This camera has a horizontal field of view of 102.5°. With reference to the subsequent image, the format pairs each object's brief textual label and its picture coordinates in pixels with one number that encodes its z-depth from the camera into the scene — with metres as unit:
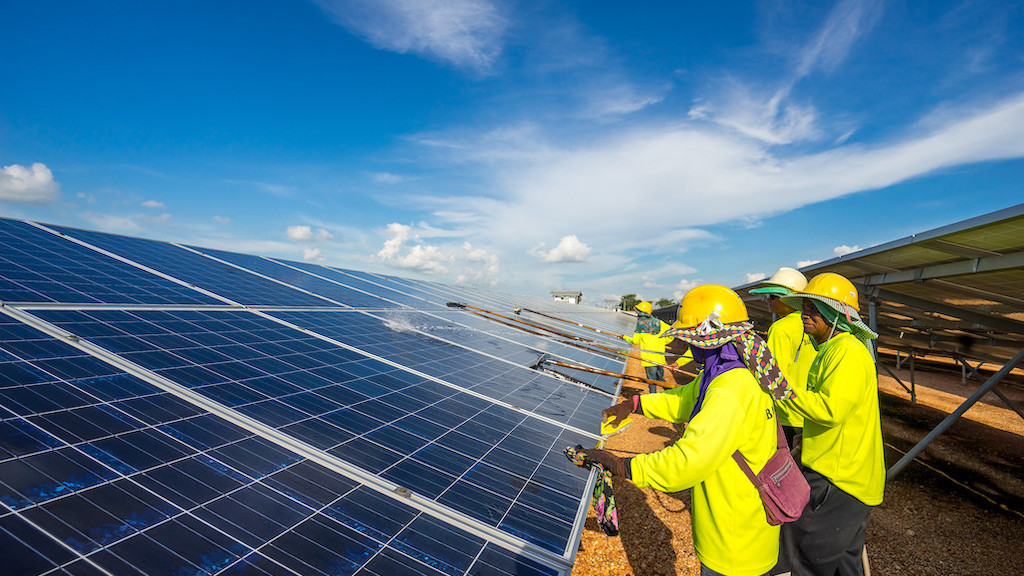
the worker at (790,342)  4.78
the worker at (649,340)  9.34
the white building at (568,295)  76.74
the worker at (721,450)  2.67
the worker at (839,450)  3.71
